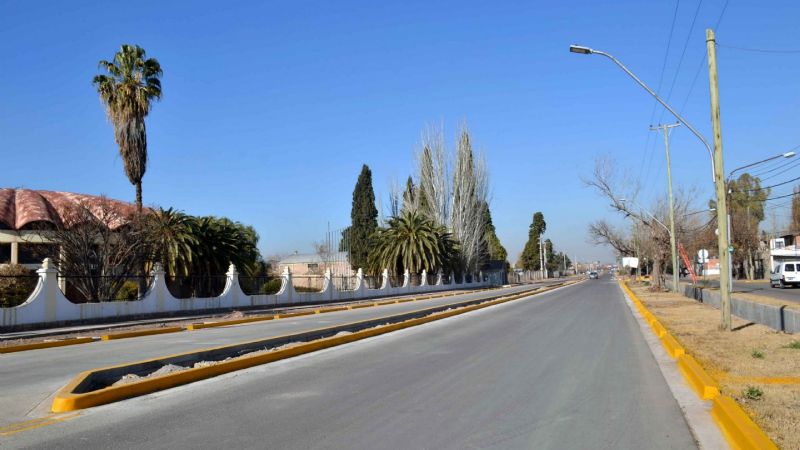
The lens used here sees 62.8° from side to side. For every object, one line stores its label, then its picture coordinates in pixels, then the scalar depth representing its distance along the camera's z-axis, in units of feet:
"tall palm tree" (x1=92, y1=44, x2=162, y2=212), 108.58
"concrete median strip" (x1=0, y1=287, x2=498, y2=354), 49.26
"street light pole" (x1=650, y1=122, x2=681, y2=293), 126.05
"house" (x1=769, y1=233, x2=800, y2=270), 255.17
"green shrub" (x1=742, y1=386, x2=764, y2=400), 25.80
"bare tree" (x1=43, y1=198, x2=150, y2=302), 84.23
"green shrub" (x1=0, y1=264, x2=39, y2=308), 80.84
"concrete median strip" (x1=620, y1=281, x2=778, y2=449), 19.49
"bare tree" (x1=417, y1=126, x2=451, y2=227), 238.48
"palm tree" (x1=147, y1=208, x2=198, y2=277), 106.01
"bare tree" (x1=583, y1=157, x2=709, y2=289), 156.25
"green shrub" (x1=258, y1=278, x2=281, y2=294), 136.77
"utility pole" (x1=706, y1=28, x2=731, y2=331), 52.80
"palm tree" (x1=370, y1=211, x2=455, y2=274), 211.61
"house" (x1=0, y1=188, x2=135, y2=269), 128.77
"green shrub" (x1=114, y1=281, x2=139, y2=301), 97.46
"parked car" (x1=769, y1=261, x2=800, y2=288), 151.53
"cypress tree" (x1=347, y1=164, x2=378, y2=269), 250.98
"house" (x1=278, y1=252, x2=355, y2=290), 273.33
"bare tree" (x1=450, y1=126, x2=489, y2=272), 239.91
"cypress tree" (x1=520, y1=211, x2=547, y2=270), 468.34
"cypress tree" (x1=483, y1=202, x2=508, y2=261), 362.66
